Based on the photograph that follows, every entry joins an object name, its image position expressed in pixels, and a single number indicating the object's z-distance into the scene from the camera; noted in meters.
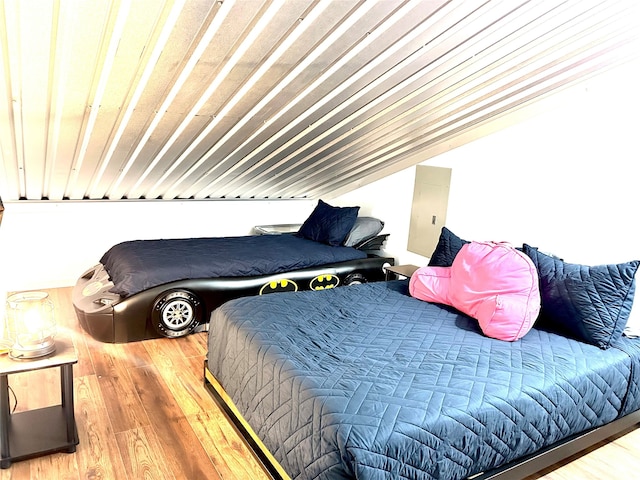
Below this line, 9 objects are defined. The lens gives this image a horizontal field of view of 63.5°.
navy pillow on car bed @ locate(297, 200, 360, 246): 4.43
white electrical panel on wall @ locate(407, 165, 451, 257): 3.92
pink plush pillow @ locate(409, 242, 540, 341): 2.57
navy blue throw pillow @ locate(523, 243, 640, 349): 2.53
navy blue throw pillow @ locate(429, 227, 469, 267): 3.27
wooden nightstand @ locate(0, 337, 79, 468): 2.08
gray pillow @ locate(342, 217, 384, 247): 4.50
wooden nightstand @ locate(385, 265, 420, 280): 3.87
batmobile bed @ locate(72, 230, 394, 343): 3.39
